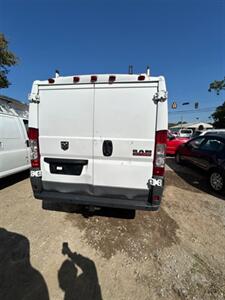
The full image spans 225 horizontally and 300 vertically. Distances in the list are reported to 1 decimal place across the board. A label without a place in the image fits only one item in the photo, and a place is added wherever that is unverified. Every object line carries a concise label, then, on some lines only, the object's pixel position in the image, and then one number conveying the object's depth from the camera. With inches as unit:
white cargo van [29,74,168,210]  92.7
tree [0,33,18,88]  482.0
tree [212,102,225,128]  1546.5
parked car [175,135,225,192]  186.4
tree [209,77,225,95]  1318.0
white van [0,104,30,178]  173.2
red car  362.8
